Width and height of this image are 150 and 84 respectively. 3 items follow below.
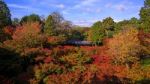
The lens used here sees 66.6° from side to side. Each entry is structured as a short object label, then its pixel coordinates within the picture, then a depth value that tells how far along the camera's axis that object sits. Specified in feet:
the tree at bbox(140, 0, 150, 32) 62.93
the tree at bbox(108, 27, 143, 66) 42.38
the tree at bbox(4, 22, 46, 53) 38.23
